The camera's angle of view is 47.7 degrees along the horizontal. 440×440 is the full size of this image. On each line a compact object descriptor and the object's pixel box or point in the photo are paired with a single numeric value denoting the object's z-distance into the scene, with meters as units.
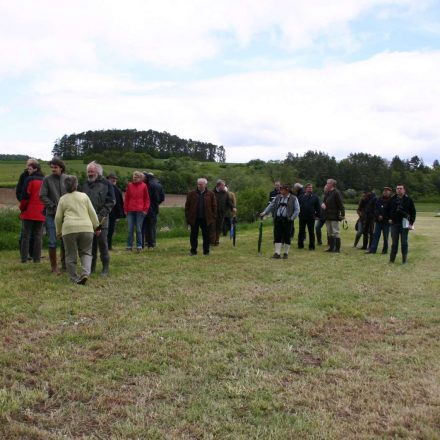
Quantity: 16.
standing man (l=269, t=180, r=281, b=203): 14.81
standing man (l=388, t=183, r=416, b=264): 11.99
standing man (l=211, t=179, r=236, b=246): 14.70
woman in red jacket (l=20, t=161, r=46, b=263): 9.47
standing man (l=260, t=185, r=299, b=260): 12.23
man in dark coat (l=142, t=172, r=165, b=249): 13.18
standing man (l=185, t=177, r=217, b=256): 11.97
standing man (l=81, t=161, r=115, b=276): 8.83
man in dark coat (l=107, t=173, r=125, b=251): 12.27
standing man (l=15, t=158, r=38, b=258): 9.55
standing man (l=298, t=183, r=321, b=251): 14.70
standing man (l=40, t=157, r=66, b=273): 8.68
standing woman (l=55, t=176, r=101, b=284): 7.99
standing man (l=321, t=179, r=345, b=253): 14.30
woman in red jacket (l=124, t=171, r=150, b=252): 12.33
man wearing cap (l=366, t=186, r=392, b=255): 14.00
